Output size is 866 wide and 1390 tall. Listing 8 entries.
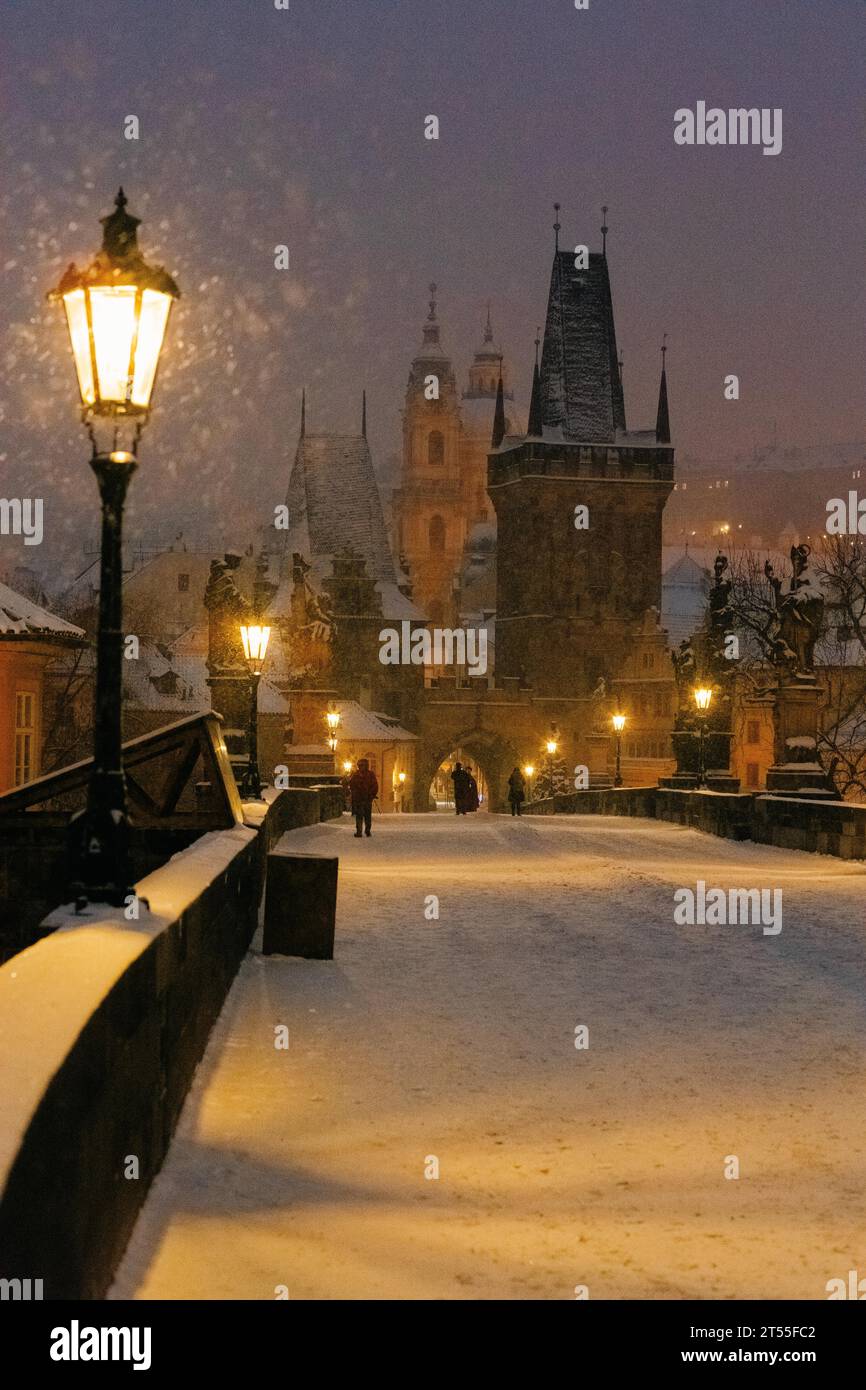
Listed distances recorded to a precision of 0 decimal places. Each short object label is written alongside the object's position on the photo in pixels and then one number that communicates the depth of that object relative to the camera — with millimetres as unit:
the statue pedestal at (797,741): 27234
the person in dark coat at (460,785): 44656
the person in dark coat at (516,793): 48312
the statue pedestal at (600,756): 87169
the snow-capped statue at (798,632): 27594
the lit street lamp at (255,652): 22141
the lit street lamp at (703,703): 34344
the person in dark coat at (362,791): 28703
